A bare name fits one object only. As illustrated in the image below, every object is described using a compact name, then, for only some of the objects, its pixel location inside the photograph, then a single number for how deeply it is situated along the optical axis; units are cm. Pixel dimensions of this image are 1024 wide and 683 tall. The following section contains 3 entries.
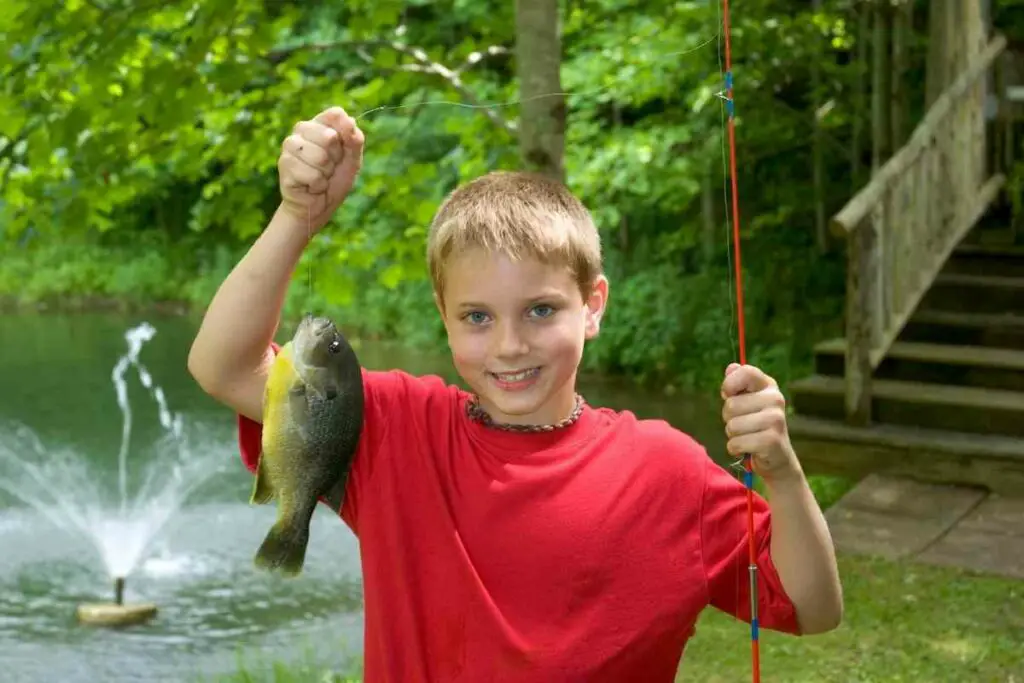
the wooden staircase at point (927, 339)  647
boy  183
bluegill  160
